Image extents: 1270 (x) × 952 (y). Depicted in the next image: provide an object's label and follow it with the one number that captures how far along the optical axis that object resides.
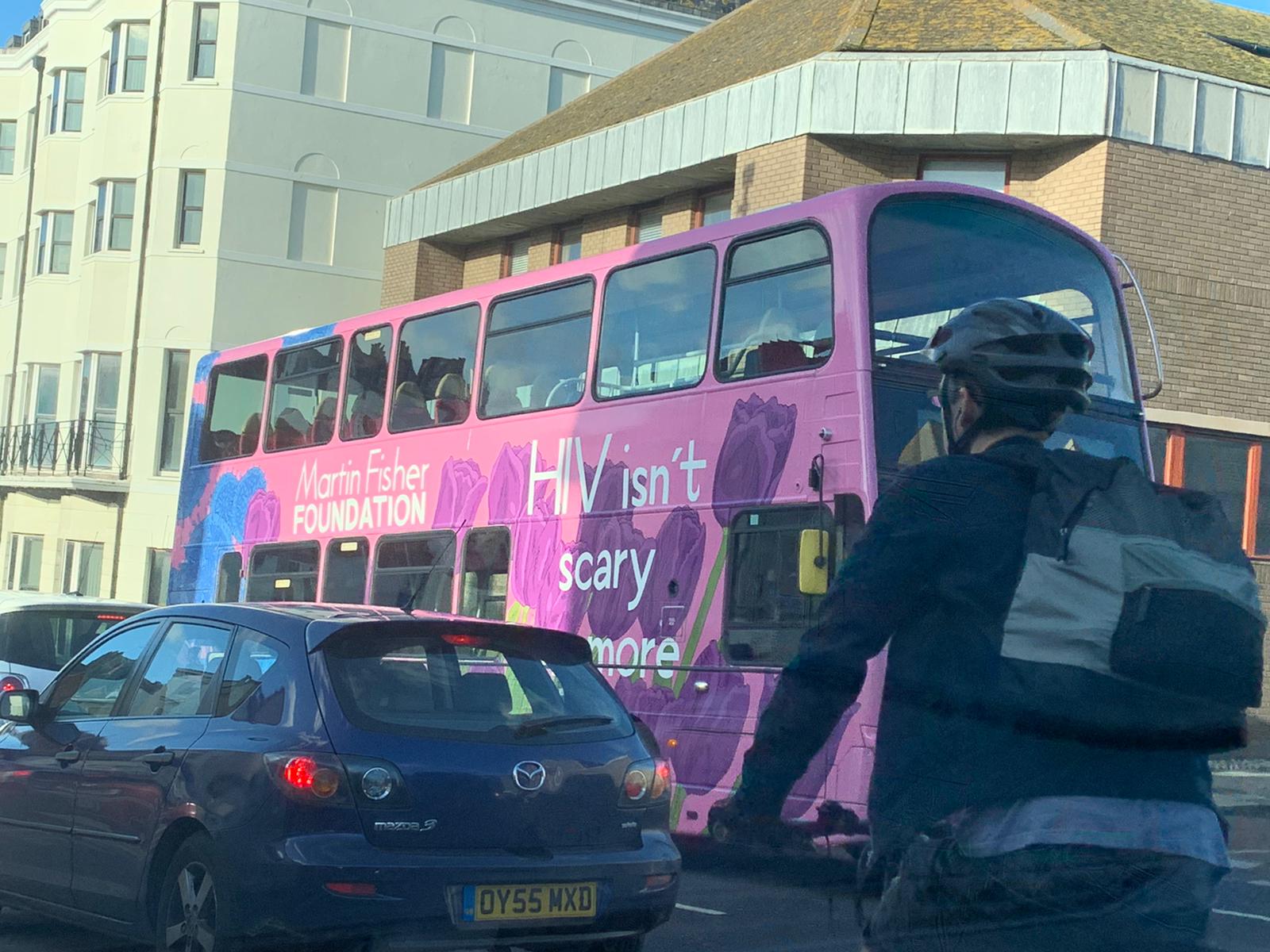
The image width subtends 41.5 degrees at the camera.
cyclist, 2.65
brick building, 19.69
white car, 12.28
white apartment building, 34.94
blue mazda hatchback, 5.81
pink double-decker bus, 9.80
